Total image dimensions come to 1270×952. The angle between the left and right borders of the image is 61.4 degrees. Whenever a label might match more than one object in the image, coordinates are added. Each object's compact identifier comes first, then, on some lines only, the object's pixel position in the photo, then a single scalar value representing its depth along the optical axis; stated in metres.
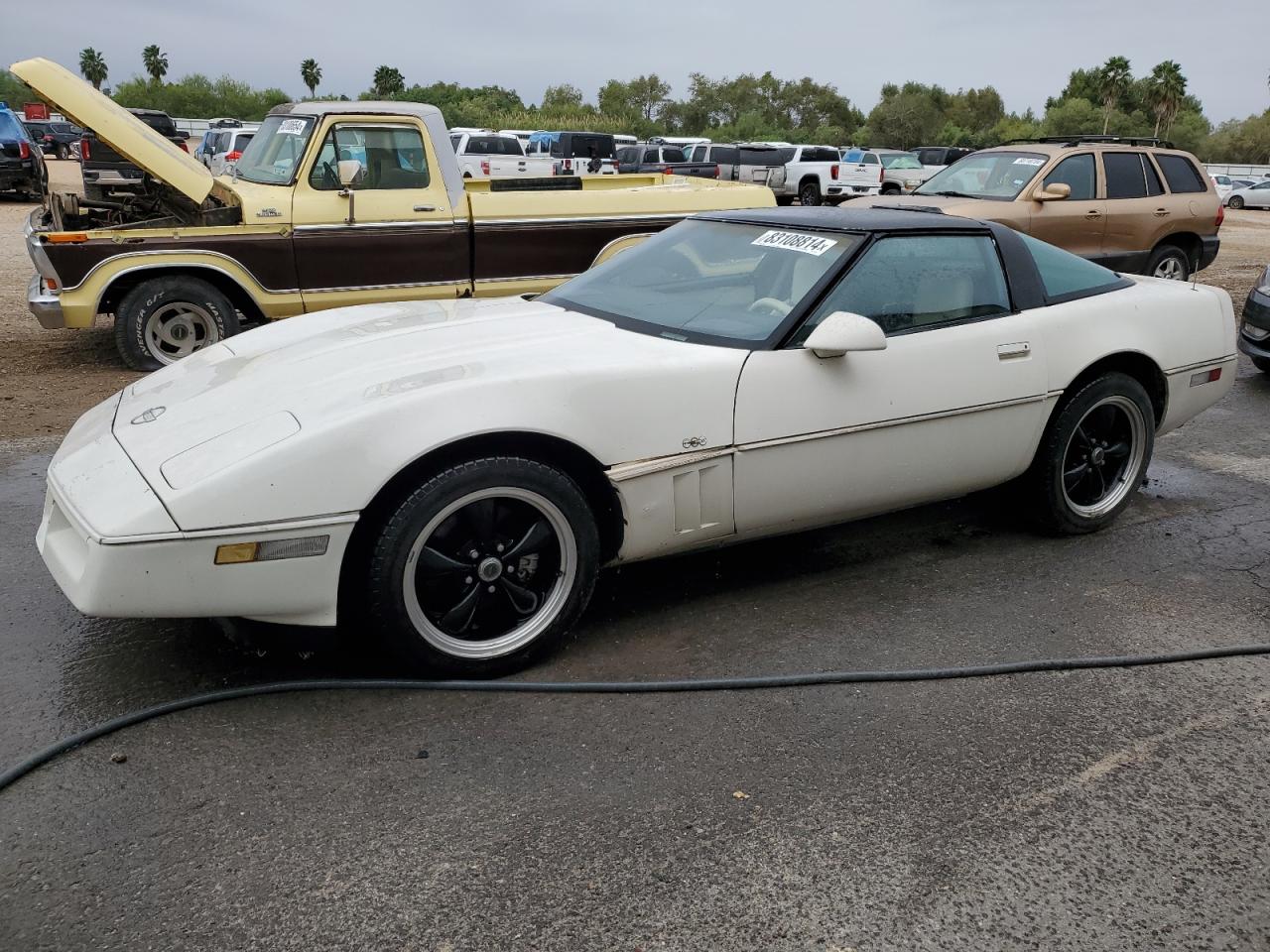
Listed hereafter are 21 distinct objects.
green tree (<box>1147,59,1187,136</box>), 65.06
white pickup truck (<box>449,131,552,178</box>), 23.20
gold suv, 10.13
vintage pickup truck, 7.49
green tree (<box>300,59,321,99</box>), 88.94
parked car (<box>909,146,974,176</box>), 35.75
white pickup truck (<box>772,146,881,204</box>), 26.28
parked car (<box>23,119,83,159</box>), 25.51
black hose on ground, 3.00
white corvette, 2.97
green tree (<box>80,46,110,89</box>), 86.00
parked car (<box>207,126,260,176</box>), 21.91
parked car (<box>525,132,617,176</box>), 25.34
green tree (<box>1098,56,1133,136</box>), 64.56
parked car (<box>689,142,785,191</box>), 24.02
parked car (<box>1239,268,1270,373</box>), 8.12
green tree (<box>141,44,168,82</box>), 88.62
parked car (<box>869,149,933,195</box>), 29.81
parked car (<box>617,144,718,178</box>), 26.69
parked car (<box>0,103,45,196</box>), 21.33
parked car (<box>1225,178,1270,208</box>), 35.81
